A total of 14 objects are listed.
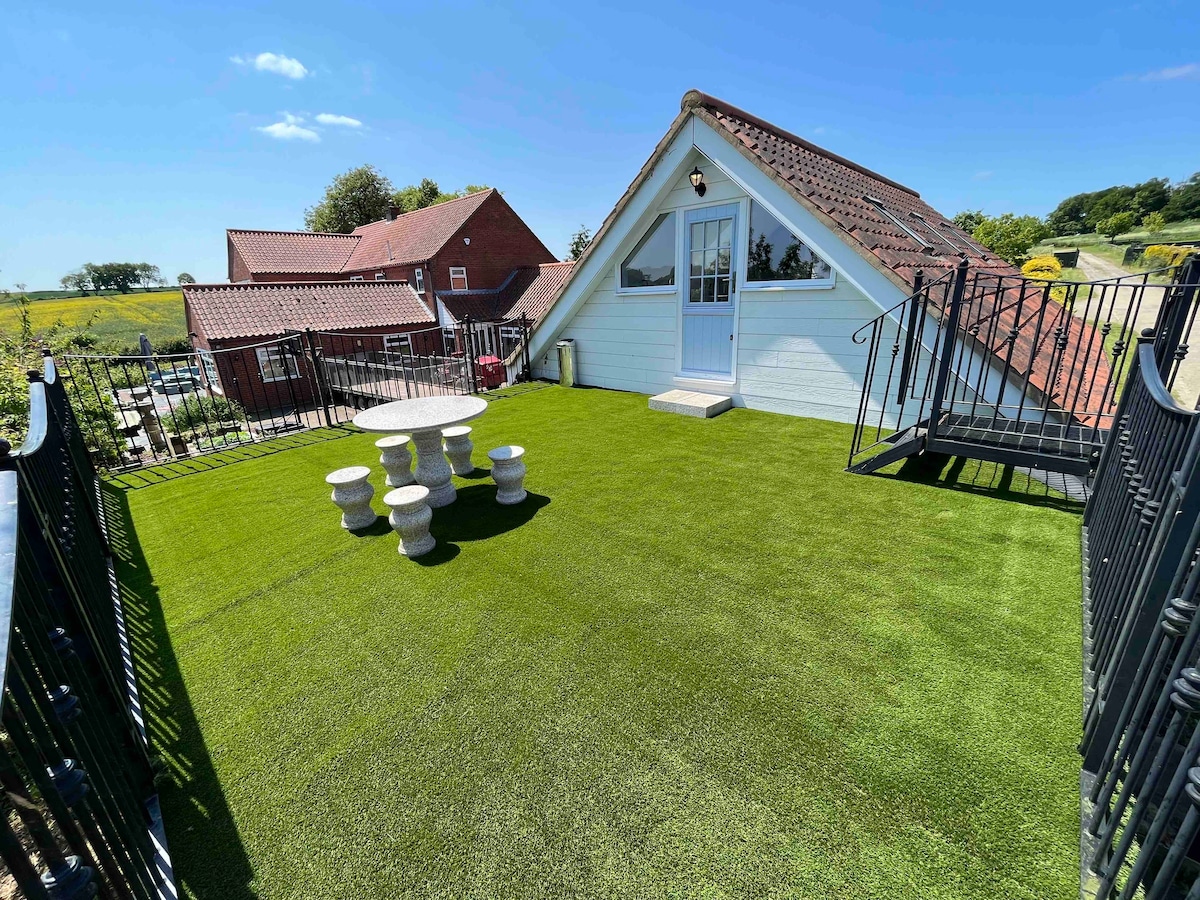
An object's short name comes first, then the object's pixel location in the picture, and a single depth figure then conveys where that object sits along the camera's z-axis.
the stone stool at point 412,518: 3.77
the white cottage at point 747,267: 6.23
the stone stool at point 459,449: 5.21
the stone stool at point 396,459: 4.61
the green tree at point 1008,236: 25.50
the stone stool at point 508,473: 4.66
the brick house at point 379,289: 15.68
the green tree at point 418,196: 38.47
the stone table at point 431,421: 4.28
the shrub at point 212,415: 13.05
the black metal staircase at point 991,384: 3.64
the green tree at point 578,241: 39.66
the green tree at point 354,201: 36.00
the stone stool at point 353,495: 4.24
